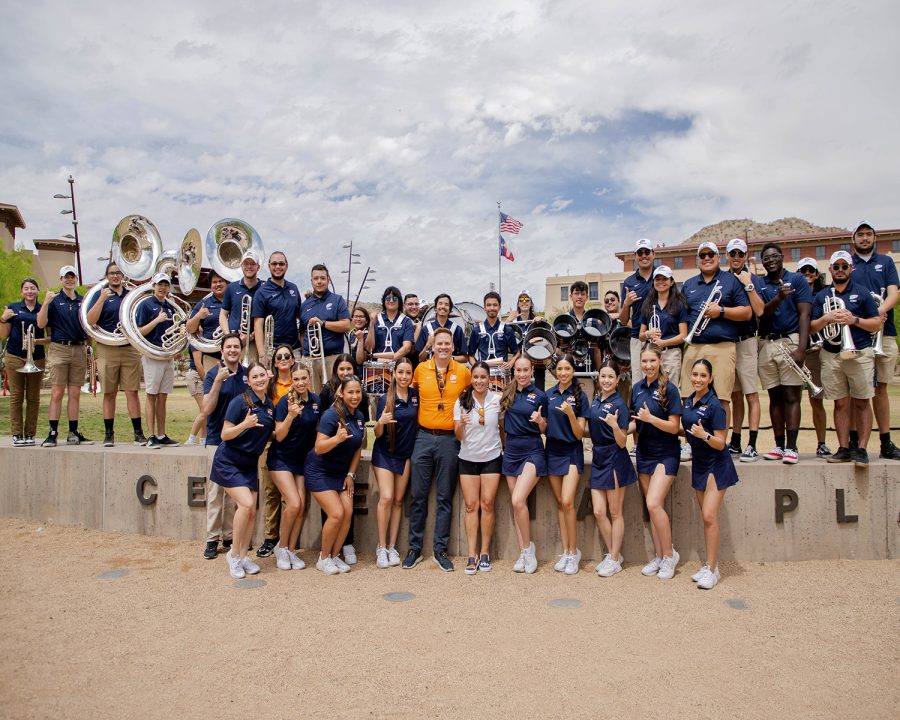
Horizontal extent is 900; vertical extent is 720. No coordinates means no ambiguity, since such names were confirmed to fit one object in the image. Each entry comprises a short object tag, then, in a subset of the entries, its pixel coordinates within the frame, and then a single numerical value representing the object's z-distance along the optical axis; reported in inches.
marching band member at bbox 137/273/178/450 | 320.2
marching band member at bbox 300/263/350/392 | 306.8
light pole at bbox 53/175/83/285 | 1056.1
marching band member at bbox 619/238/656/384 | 295.3
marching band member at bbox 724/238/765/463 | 270.1
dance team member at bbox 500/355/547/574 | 246.8
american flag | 1032.2
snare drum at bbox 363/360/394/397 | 310.8
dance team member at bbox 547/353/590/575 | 244.1
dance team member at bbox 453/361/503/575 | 248.8
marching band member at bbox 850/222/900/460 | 262.7
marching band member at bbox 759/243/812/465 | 269.9
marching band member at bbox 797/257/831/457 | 284.1
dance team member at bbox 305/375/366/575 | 243.9
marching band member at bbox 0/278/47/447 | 330.6
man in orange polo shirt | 252.4
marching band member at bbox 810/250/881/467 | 259.4
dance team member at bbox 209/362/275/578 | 240.4
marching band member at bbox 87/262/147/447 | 322.7
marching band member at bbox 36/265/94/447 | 326.0
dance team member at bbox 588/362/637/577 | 239.0
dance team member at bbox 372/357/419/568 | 253.4
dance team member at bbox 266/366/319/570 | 247.9
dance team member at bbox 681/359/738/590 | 229.8
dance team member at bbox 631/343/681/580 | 234.7
